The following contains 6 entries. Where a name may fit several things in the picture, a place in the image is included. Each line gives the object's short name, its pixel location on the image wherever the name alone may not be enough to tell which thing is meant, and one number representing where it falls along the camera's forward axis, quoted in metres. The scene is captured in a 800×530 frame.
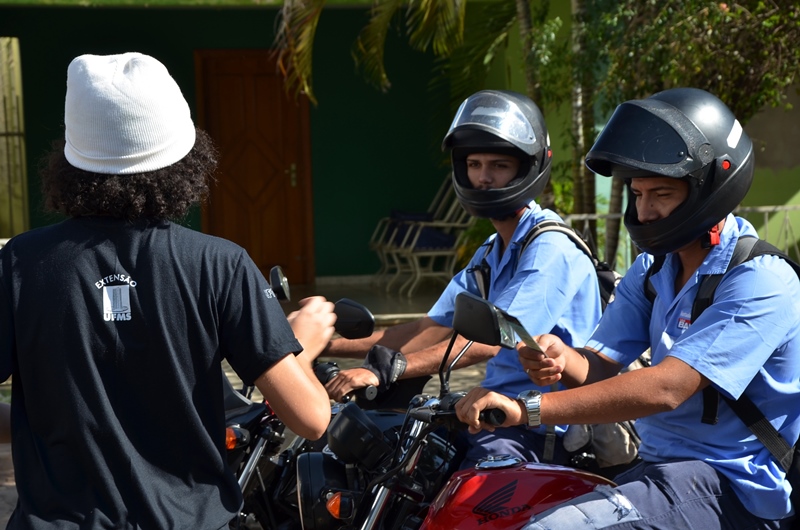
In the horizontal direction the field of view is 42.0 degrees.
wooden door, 12.73
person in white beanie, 1.91
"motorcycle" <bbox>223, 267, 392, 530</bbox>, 3.12
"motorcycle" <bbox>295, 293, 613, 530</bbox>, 2.36
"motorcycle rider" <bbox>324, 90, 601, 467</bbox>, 3.08
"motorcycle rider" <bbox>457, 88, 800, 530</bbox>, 2.30
